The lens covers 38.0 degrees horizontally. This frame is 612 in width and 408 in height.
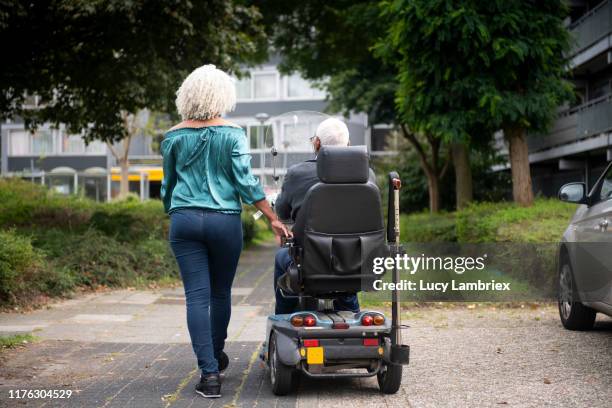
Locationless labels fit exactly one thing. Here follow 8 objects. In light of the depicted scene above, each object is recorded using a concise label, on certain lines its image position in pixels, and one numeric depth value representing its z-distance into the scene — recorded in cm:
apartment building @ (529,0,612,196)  2683
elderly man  602
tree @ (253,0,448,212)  2775
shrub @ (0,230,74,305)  1026
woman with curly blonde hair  577
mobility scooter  562
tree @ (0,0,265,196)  1681
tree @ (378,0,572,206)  1587
